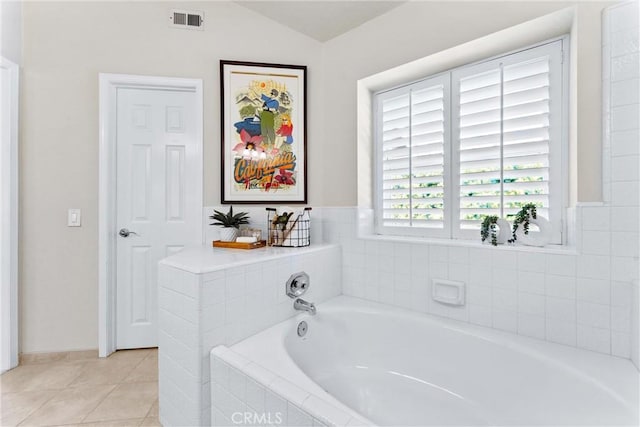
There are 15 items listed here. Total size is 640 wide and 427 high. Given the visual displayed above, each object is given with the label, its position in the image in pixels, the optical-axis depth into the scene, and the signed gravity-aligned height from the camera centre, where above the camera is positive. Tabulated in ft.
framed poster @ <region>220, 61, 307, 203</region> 7.16 +1.93
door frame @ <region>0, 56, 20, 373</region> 6.33 -0.59
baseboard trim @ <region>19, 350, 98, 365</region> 6.59 -3.23
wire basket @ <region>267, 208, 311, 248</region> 6.39 -0.42
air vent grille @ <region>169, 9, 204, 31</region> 7.03 +4.54
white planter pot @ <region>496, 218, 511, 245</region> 5.26 -0.32
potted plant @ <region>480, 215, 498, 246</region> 5.24 -0.25
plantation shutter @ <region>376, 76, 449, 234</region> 6.37 +1.31
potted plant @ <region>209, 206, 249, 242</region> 6.67 -0.25
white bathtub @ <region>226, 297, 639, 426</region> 3.56 -2.31
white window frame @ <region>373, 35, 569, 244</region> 5.03 +1.20
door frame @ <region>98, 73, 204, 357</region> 6.85 +0.77
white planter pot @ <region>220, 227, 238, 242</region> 6.66 -0.49
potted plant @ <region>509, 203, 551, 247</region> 4.87 -0.25
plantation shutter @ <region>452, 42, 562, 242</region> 5.16 +1.43
